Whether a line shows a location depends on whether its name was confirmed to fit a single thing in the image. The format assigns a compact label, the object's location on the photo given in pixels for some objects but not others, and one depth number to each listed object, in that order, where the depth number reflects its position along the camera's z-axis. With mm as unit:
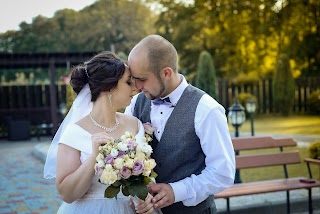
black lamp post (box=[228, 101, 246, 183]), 8219
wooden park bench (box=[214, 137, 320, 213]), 5480
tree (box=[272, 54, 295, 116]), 22531
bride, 2631
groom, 2803
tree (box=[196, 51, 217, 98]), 21573
